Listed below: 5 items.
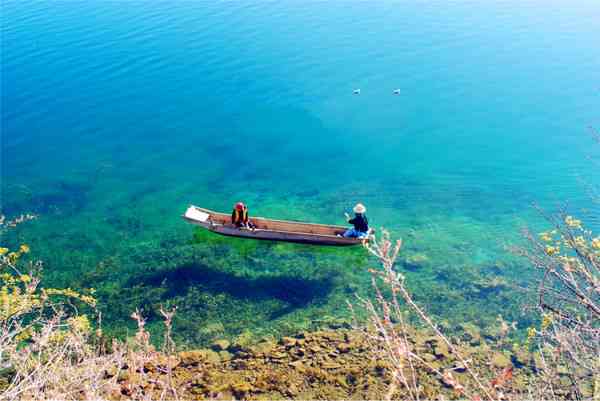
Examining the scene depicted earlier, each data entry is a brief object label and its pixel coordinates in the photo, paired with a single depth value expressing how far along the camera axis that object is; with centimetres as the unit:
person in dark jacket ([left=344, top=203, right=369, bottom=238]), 1325
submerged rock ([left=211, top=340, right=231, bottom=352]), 1041
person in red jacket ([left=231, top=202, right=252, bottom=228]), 1421
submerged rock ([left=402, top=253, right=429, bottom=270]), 1311
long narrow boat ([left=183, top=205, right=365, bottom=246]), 1384
